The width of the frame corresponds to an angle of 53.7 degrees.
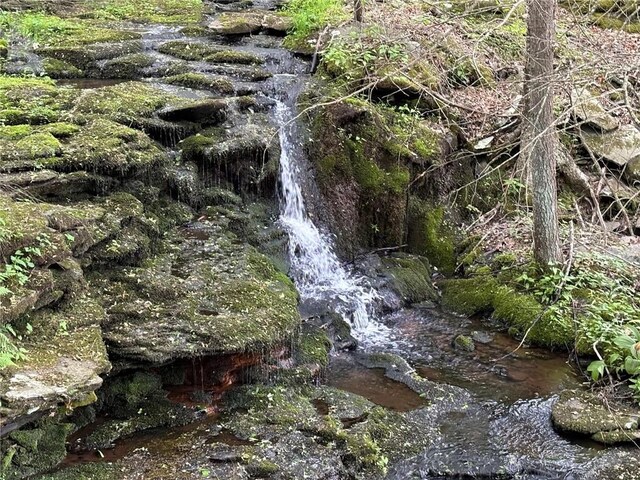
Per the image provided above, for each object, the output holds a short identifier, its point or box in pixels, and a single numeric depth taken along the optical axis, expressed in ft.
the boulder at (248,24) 40.32
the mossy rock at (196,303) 18.21
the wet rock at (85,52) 34.27
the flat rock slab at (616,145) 35.09
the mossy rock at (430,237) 31.83
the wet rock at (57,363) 13.67
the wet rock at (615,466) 17.56
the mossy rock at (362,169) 30.78
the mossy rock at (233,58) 35.68
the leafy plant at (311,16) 39.01
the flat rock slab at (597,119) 35.32
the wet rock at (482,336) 25.81
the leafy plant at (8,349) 13.92
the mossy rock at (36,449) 15.11
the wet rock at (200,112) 27.25
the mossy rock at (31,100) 24.95
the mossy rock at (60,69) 32.74
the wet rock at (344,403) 19.57
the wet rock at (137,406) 17.87
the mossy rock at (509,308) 25.05
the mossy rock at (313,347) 22.42
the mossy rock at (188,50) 35.86
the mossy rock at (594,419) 19.16
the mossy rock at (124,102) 26.45
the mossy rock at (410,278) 29.01
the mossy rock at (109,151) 22.35
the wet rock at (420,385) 21.22
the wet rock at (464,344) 25.11
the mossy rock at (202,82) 31.48
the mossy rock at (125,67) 33.32
